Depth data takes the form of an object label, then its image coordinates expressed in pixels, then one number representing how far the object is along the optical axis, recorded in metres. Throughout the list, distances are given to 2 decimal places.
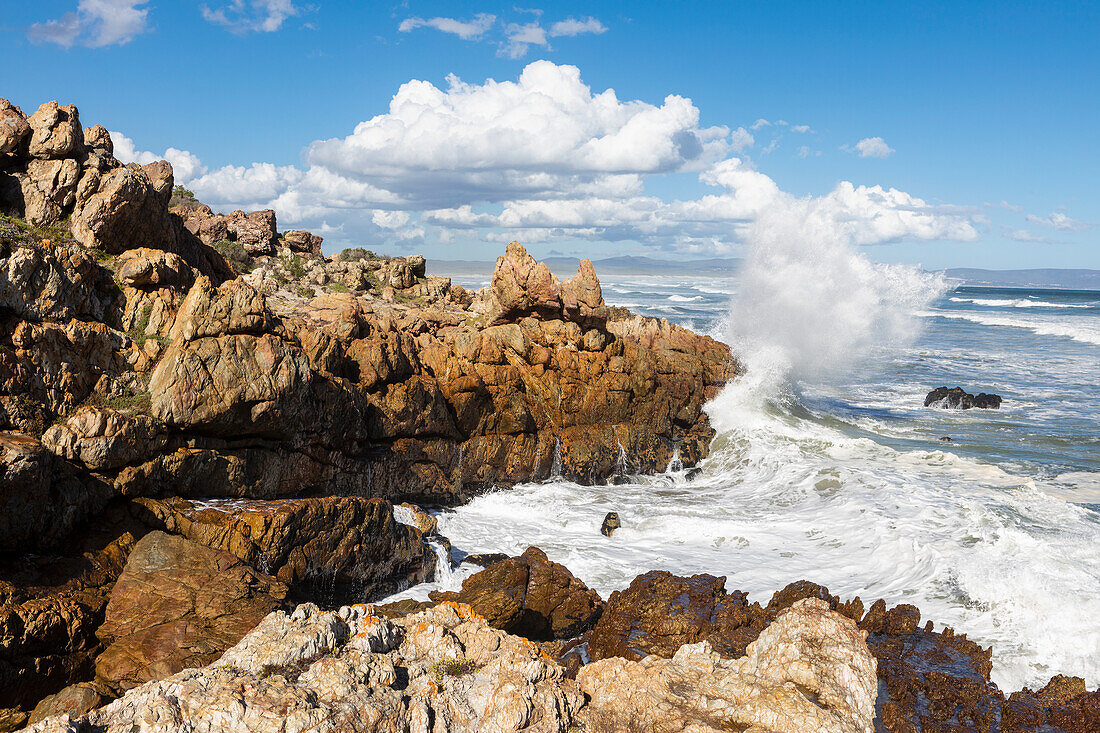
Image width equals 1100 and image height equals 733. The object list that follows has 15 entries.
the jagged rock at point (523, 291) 23.73
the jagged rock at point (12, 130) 14.89
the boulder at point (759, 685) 5.36
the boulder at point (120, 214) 14.75
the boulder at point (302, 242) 32.72
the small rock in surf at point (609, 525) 16.64
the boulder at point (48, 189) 14.70
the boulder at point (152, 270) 13.45
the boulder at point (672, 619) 9.65
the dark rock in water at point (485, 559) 14.36
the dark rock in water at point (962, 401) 31.56
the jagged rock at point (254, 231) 30.33
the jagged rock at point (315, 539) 10.64
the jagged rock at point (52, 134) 15.38
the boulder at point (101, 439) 10.12
